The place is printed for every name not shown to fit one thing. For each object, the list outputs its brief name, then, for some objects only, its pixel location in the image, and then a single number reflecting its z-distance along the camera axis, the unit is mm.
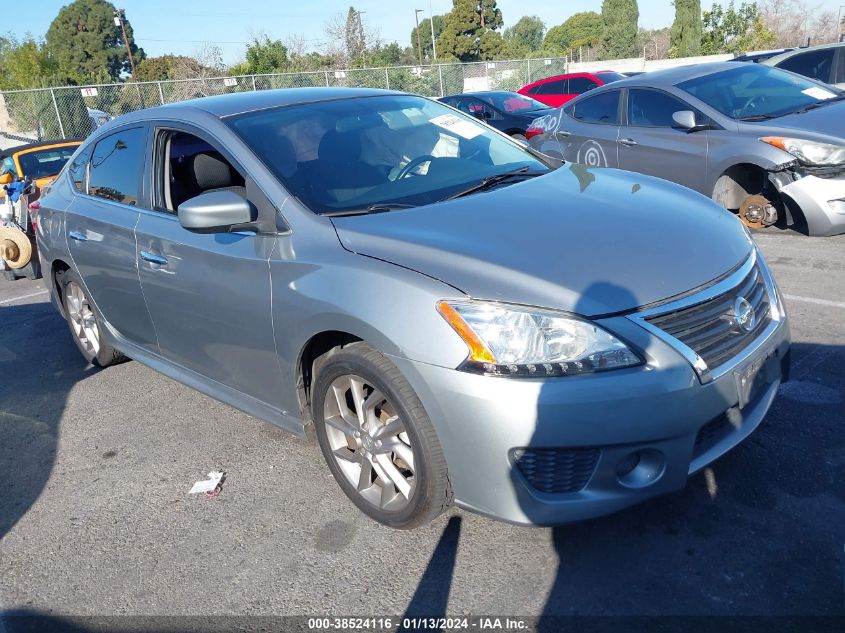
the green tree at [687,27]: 51312
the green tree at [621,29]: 65625
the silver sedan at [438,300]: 2500
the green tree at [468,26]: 63375
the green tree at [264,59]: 35719
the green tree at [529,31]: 114875
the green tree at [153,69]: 53375
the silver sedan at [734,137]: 6242
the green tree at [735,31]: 39875
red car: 17641
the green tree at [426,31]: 97688
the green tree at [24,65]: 35000
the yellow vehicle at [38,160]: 10898
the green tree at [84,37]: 72625
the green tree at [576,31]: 88875
